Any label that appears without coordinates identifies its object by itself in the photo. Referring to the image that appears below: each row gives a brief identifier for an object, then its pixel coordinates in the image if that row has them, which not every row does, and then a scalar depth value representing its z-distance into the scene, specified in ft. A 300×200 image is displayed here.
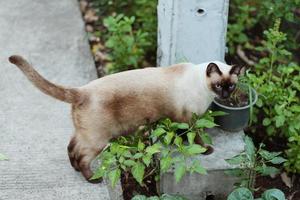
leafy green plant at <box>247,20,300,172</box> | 14.07
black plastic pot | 13.82
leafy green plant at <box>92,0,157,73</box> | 16.85
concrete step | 13.08
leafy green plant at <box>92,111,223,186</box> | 11.85
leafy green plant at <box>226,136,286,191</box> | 11.98
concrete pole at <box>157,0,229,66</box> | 13.53
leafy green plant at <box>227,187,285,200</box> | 11.80
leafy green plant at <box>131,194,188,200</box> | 11.82
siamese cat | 12.61
